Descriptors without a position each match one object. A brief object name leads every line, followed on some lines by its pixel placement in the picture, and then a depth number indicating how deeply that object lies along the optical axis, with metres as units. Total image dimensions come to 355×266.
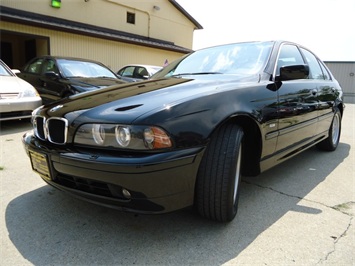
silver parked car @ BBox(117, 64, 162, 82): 8.85
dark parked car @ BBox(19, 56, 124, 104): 5.41
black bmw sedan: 1.58
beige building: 10.51
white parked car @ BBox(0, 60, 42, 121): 4.52
